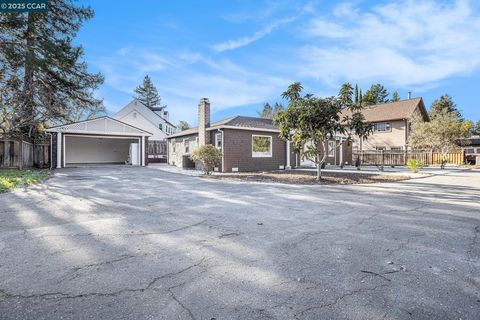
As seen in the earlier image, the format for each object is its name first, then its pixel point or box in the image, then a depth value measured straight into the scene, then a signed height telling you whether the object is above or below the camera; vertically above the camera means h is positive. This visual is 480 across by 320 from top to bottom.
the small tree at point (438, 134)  22.39 +2.21
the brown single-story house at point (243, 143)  15.79 +1.04
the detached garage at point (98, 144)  18.23 +1.31
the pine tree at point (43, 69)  13.65 +5.26
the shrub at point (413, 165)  15.18 -0.36
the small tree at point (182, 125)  55.35 +7.21
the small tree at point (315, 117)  10.38 +1.71
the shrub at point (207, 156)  13.49 +0.12
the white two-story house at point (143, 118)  34.00 +5.41
